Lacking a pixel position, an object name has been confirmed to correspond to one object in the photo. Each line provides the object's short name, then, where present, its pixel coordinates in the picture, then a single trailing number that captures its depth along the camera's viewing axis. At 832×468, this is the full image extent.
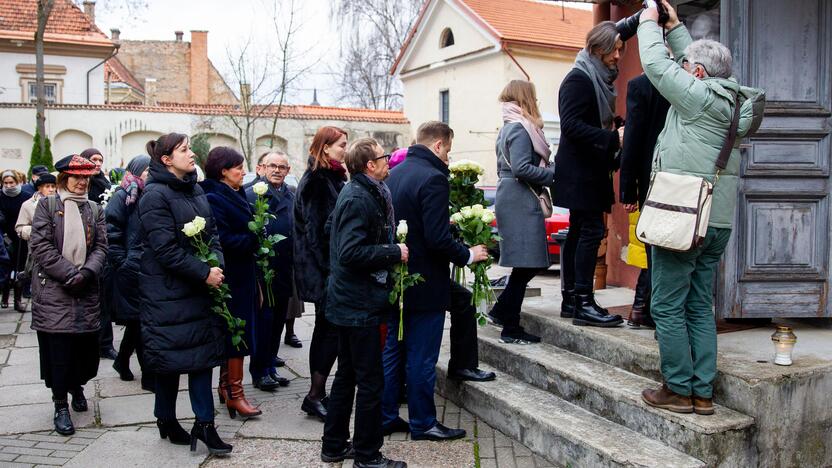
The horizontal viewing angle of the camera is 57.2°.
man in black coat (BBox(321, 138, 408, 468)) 4.13
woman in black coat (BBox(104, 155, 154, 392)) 5.96
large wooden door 5.02
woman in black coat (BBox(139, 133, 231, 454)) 4.39
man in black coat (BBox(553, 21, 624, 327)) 5.10
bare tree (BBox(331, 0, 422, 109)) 38.69
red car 12.47
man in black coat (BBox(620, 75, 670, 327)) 4.66
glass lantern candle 4.14
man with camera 3.80
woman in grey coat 5.25
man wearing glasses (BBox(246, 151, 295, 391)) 5.94
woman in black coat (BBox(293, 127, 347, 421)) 5.14
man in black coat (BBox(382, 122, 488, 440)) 4.46
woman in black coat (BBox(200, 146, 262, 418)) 5.23
